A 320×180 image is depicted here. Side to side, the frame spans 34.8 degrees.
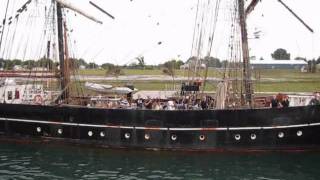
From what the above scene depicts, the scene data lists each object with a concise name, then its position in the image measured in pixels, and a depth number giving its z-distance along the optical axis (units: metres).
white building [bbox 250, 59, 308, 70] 115.12
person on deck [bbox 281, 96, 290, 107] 28.33
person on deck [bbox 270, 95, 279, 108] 28.43
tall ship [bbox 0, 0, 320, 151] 27.91
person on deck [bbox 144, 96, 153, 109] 29.92
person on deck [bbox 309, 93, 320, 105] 27.98
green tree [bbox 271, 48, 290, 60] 151.15
